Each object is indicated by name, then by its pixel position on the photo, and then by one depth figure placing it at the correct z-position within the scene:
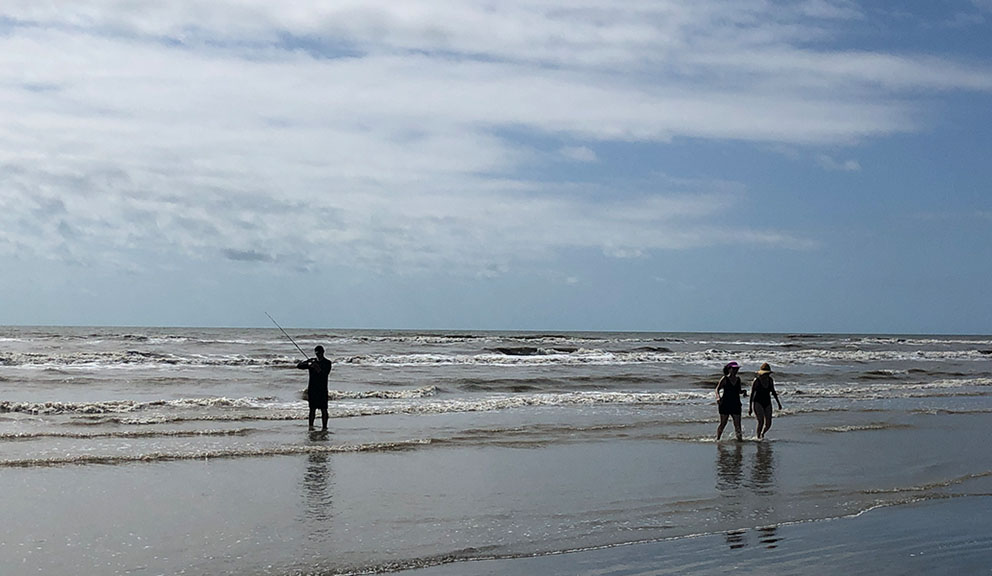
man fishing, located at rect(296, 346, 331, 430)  16.94
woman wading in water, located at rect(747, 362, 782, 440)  16.22
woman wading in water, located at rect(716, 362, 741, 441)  16.09
